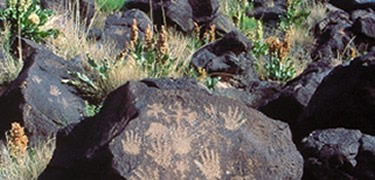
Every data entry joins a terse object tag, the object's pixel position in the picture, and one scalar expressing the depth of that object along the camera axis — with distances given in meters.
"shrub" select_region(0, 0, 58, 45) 10.58
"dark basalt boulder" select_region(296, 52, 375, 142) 6.35
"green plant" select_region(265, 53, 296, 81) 11.40
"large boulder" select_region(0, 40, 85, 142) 7.84
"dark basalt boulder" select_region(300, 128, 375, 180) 5.64
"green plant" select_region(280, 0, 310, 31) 15.13
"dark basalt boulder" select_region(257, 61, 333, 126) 7.50
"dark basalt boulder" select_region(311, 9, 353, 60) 12.99
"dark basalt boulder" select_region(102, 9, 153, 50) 11.83
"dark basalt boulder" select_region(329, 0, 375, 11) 15.35
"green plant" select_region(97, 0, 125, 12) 14.11
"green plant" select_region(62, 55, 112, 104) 9.19
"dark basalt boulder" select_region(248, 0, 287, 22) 15.72
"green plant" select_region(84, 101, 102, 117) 8.32
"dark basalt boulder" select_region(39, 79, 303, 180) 5.05
